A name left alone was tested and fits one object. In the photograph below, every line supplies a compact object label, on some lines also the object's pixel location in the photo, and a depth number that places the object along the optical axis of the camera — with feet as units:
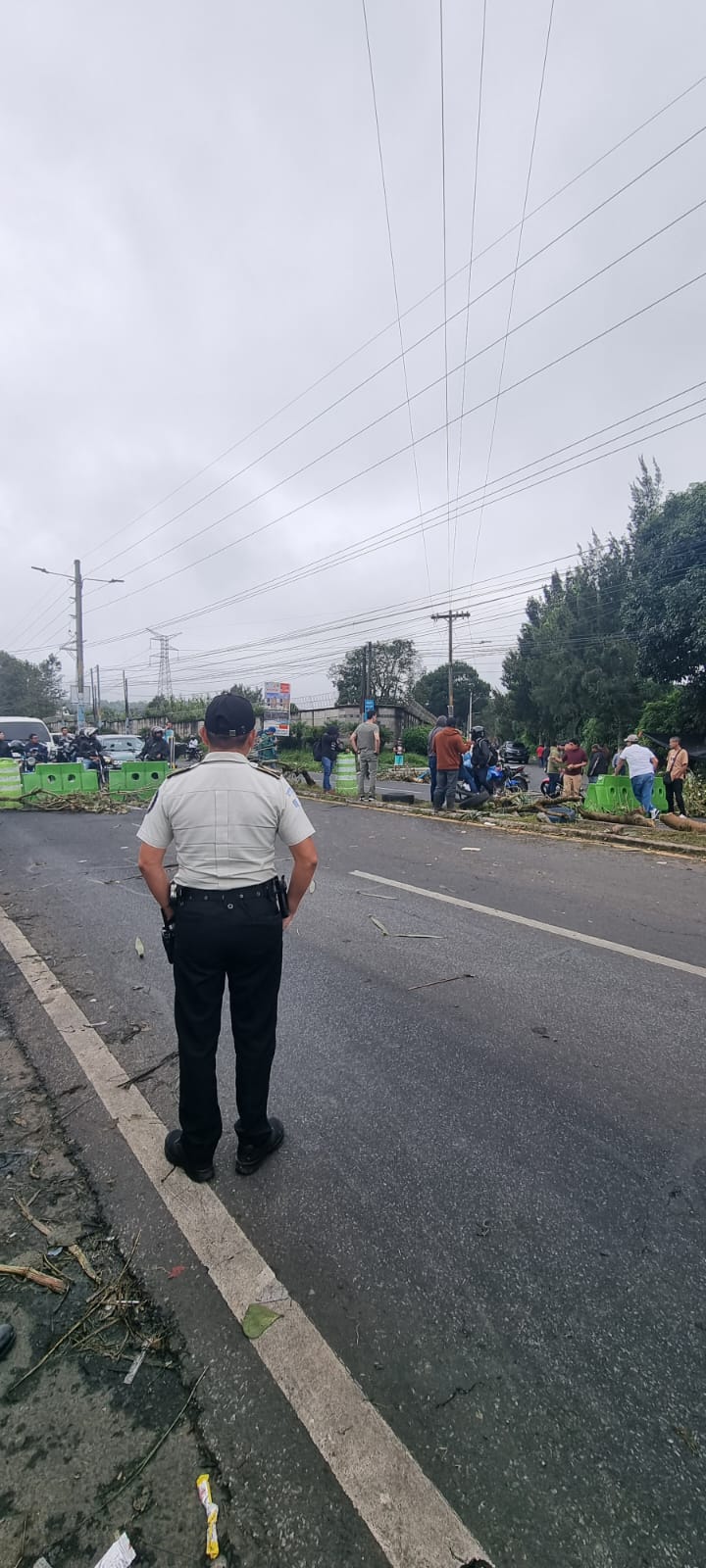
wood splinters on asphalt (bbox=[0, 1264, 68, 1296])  6.88
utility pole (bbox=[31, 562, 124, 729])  115.24
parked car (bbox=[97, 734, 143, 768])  93.86
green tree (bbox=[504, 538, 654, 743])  129.29
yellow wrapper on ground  4.70
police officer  8.18
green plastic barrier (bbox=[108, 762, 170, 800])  55.57
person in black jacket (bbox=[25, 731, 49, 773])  72.90
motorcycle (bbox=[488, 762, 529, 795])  53.66
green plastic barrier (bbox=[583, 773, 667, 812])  41.01
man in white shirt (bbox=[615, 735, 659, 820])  39.40
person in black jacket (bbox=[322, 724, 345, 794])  61.31
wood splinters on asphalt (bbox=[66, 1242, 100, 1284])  7.02
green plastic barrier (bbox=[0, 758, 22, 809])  51.52
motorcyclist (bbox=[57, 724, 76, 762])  74.58
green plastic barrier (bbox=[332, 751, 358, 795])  58.08
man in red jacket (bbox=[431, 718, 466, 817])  42.91
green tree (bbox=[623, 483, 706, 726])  78.18
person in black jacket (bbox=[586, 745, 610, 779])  54.65
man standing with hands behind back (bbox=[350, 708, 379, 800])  51.96
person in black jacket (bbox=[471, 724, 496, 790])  46.96
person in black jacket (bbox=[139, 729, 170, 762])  65.58
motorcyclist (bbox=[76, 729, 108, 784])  65.57
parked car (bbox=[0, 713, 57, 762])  87.61
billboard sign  117.80
